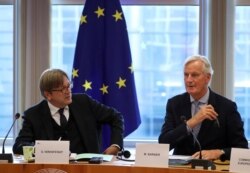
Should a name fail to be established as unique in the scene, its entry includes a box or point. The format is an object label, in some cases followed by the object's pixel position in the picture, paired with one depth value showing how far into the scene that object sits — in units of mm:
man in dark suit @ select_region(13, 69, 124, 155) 6012
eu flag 8250
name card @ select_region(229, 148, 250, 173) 4211
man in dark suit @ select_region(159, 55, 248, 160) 5859
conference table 4508
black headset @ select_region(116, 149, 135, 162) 5360
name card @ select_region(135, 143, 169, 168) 4508
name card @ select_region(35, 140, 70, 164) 4652
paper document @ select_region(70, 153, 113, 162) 5051
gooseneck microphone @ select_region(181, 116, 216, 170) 4492
